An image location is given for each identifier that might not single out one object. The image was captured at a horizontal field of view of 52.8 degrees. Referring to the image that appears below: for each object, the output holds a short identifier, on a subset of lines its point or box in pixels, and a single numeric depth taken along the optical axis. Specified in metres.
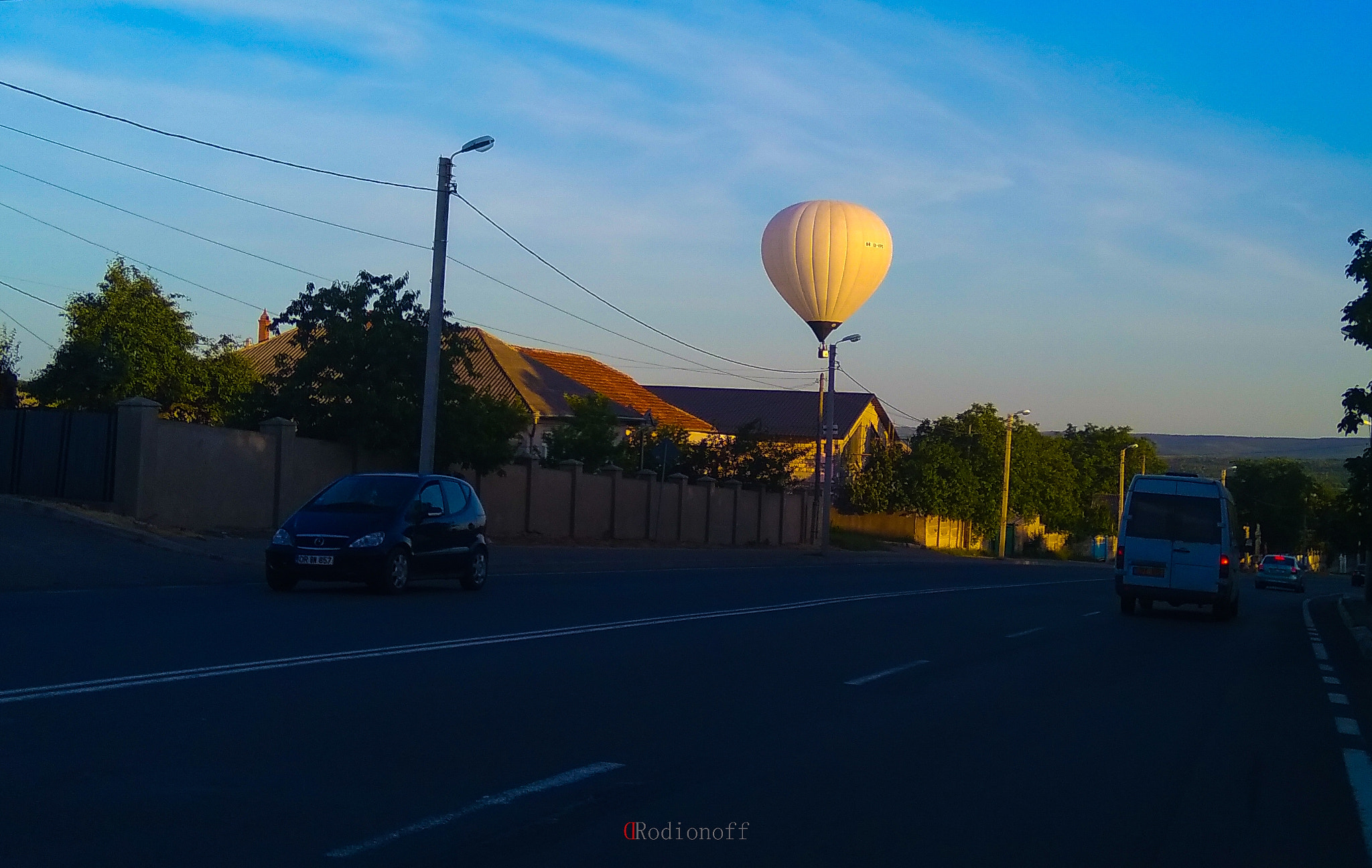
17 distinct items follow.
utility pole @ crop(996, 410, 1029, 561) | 63.88
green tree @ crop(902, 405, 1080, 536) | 70.31
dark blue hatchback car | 16.75
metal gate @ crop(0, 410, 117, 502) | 24.42
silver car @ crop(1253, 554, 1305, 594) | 51.09
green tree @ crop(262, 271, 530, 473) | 29.69
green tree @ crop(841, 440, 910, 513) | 68.81
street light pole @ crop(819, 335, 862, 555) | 44.19
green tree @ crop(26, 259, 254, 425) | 36.94
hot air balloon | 40.31
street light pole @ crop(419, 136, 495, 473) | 24.78
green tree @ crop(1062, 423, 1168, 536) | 98.06
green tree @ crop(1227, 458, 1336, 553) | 126.06
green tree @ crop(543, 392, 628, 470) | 45.03
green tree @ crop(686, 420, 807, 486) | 52.69
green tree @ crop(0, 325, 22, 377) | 33.34
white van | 21.83
